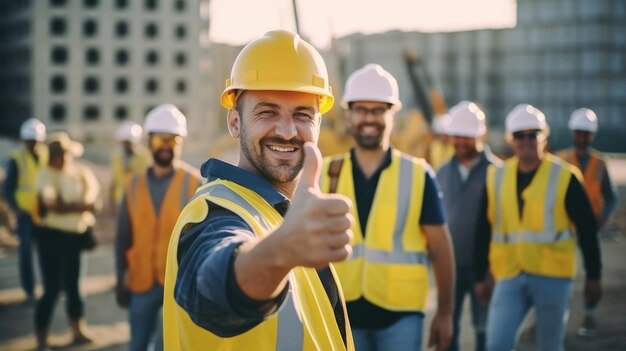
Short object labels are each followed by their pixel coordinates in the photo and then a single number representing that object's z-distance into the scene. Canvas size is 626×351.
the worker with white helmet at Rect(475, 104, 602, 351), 4.89
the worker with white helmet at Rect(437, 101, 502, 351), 6.20
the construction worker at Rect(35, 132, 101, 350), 6.73
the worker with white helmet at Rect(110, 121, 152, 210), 9.99
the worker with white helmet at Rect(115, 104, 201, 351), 5.23
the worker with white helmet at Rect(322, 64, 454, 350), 3.98
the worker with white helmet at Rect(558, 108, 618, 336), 7.66
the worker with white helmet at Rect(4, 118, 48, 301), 8.76
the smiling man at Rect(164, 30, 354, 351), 1.34
